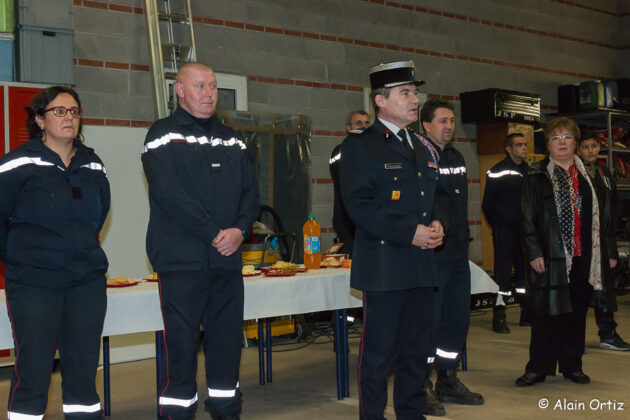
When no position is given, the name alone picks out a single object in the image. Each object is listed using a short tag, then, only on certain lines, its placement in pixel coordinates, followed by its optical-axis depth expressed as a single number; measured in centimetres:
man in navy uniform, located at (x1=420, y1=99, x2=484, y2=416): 380
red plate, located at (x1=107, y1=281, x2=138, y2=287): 356
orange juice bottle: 448
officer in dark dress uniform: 292
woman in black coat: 411
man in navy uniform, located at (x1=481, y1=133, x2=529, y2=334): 632
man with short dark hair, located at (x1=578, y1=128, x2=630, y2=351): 432
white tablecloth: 332
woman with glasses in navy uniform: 279
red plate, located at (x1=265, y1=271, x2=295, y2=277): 404
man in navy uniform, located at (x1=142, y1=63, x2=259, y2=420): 310
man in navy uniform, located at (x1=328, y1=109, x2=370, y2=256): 507
